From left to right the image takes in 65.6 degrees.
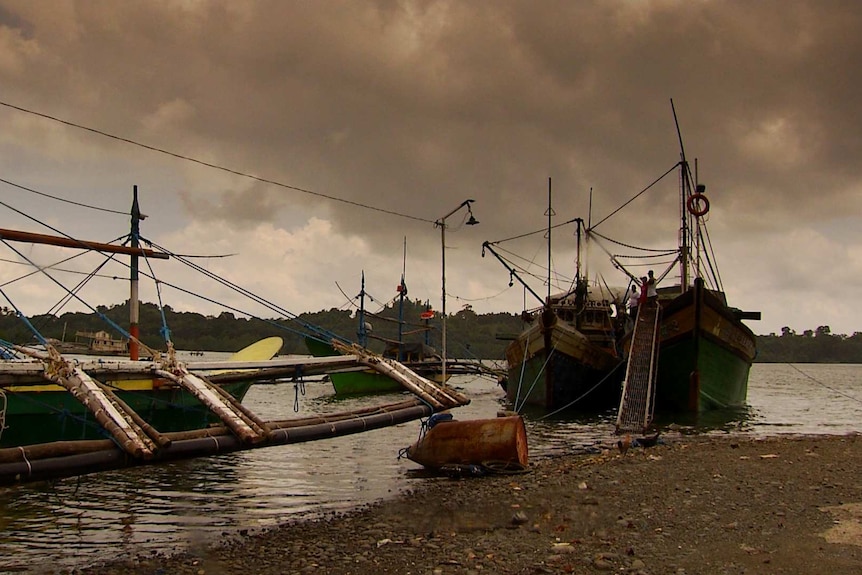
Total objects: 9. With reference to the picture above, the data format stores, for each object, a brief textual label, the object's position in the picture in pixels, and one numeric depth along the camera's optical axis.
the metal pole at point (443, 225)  25.08
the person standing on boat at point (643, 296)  29.28
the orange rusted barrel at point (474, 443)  14.77
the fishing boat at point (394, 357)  54.84
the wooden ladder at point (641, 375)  23.88
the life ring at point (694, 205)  27.29
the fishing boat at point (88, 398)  11.69
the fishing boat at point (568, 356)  33.28
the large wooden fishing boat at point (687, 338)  27.81
